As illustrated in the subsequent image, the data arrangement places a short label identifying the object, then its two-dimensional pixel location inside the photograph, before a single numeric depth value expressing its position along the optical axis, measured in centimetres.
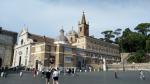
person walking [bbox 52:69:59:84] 916
